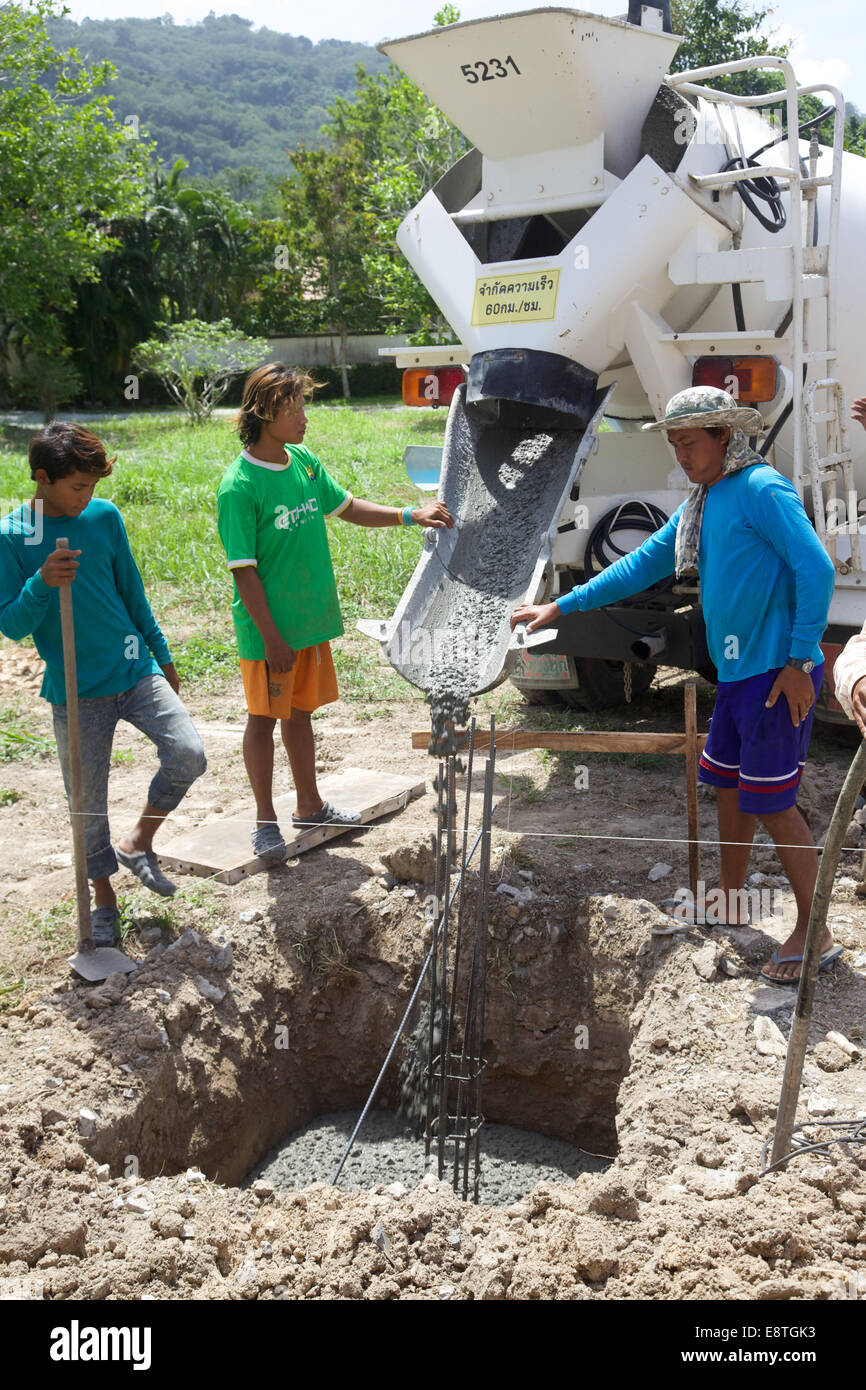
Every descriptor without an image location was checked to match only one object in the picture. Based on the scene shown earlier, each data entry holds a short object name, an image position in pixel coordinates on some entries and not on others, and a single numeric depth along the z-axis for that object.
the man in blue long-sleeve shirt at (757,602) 3.30
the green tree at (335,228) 28.55
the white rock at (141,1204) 2.83
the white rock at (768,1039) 3.29
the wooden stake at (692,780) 3.89
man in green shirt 4.02
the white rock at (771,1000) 3.47
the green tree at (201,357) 19.30
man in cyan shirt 3.48
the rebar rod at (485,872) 3.62
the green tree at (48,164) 18.41
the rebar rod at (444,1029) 3.55
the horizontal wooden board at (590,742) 4.12
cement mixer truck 4.33
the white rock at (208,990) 3.85
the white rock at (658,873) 4.30
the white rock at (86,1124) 3.17
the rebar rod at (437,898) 3.72
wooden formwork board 4.42
